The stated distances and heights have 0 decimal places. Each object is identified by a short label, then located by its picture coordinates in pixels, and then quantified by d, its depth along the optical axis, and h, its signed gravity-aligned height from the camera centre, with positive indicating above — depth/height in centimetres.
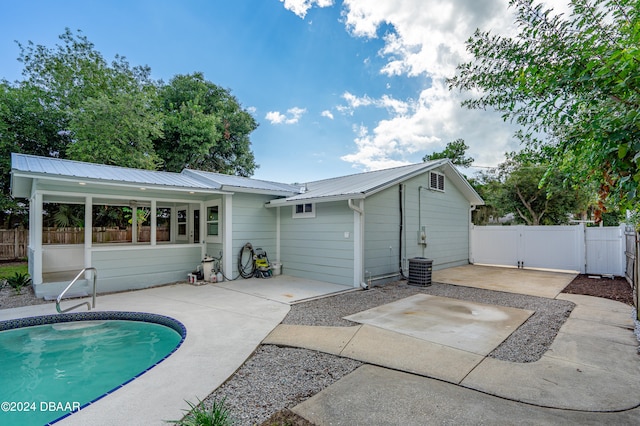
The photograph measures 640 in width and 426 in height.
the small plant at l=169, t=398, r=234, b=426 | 212 -143
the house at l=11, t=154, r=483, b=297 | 707 -9
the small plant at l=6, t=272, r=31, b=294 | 723 -151
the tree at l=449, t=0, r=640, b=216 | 190 +113
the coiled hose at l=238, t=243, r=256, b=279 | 874 -132
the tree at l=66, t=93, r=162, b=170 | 1279 +378
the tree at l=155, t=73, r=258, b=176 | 1549 +478
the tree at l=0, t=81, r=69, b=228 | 1277 +386
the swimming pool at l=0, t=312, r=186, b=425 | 318 -188
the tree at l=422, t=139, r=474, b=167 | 2208 +468
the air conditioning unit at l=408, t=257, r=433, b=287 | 793 -139
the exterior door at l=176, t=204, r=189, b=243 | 1009 -17
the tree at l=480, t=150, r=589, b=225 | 1574 +105
